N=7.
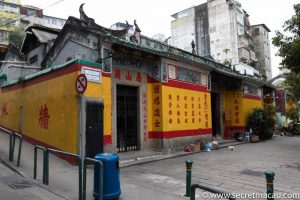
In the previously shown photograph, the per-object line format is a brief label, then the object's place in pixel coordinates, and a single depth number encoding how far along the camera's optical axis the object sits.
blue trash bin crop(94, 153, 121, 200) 5.90
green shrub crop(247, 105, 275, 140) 19.77
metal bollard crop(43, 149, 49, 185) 7.14
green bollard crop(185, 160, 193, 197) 6.09
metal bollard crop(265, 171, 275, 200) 4.26
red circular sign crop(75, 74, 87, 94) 6.50
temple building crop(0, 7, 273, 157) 9.65
